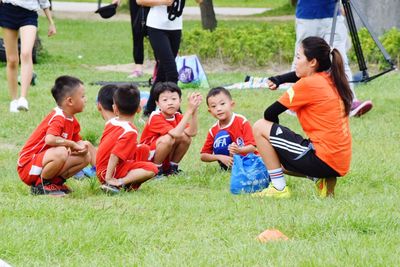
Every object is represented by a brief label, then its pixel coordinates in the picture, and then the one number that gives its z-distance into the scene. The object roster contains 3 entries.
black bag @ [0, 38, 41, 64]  29.14
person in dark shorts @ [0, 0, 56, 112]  18.70
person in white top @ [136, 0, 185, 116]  17.12
